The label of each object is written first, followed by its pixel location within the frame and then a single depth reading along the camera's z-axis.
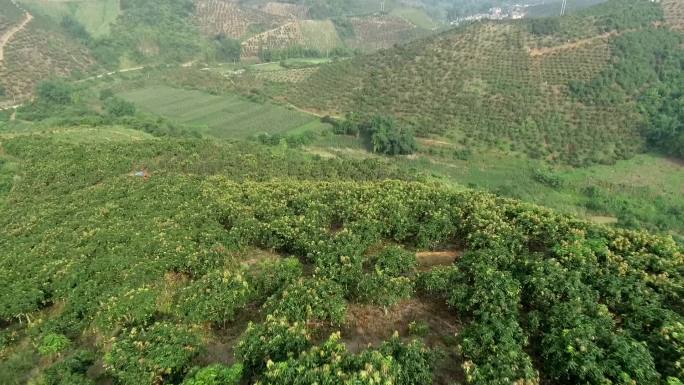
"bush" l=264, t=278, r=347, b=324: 20.80
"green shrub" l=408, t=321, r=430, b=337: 21.58
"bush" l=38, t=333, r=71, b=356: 21.50
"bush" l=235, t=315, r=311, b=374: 18.23
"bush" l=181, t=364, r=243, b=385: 17.00
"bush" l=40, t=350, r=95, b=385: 18.30
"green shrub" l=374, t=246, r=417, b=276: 24.72
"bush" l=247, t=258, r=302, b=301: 24.20
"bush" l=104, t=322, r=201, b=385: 17.73
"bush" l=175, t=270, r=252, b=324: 22.17
